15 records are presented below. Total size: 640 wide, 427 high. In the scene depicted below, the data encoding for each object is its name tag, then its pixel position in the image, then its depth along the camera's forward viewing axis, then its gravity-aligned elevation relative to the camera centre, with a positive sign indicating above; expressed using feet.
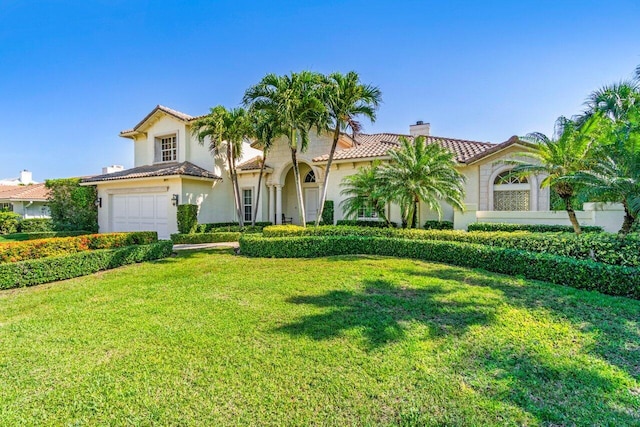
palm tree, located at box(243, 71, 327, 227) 43.80 +17.02
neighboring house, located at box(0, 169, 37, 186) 149.27 +19.72
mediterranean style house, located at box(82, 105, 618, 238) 51.93 +7.57
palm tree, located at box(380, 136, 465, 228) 40.06 +5.14
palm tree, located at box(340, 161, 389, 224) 41.91 +3.56
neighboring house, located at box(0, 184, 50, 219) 95.61 +5.55
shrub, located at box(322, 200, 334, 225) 57.74 +0.42
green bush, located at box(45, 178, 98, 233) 67.97 +3.13
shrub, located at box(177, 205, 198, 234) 56.95 -0.06
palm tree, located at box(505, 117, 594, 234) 29.17 +5.63
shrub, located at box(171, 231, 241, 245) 54.03 -3.58
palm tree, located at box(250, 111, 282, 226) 47.70 +14.39
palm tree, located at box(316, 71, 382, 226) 44.96 +17.42
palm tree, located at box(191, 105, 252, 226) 56.34 +16.78
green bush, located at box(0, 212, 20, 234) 82.22 -0.90
